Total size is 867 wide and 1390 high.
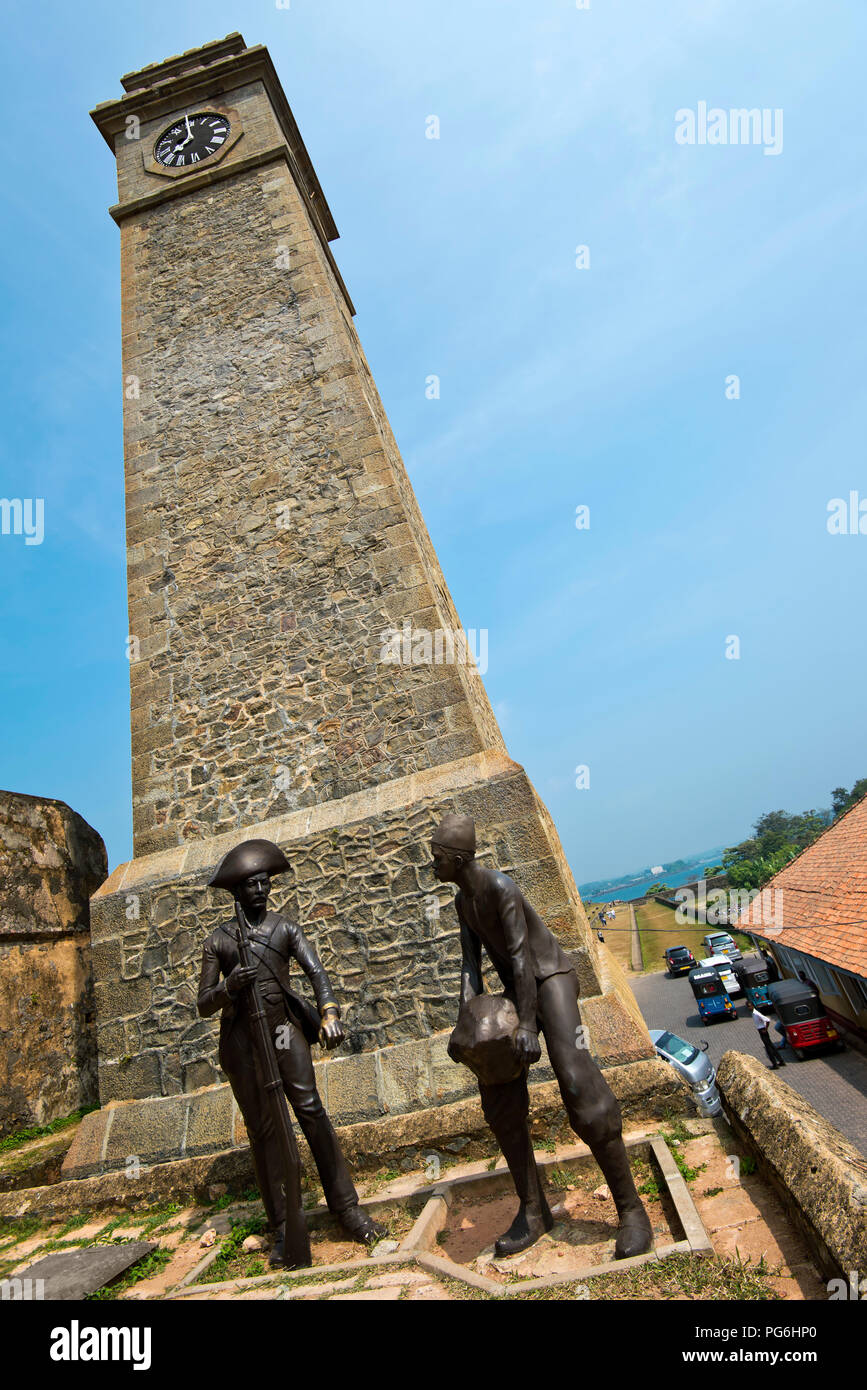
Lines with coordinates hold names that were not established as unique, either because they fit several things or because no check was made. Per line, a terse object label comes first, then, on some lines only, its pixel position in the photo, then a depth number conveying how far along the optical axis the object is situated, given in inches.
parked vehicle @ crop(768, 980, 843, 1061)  699.4
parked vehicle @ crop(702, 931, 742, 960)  1374.3
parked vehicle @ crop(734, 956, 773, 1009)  878.4
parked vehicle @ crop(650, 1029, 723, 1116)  415.8
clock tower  218.2
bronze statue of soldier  153.1
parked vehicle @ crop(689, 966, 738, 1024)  948.0
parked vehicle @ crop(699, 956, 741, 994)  1010.1
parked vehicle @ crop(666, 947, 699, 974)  1424.7
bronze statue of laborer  126.2
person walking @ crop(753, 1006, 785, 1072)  688.4
